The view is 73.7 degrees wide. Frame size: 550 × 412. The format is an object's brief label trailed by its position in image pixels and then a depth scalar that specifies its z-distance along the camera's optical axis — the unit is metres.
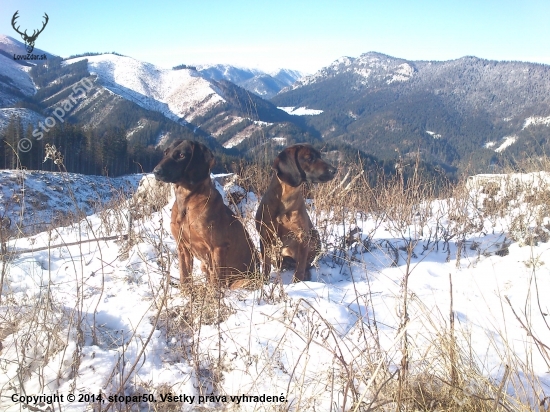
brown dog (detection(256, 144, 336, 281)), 4.04
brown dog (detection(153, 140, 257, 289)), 3.47
